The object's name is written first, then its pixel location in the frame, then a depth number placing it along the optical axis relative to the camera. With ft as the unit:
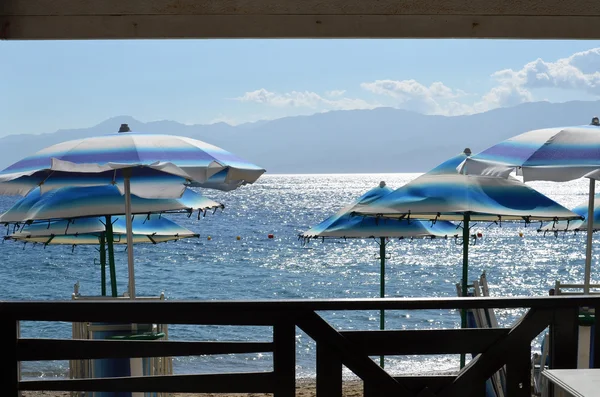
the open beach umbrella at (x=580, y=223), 25.65
